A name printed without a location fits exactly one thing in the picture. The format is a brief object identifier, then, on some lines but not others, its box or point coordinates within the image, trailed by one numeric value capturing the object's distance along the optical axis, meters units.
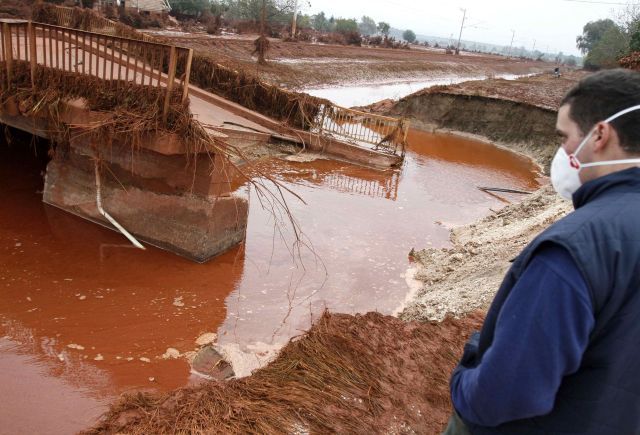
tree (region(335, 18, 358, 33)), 96.98
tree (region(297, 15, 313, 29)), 81.25
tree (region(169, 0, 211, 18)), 51.03
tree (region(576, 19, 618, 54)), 99.25
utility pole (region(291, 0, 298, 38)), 43.29
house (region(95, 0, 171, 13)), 41.78
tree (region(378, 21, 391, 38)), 107.06
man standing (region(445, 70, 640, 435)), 1.34
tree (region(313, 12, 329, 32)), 102.06
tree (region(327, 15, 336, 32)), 100.94
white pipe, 7.51
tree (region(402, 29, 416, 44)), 131.12
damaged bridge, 6.74
